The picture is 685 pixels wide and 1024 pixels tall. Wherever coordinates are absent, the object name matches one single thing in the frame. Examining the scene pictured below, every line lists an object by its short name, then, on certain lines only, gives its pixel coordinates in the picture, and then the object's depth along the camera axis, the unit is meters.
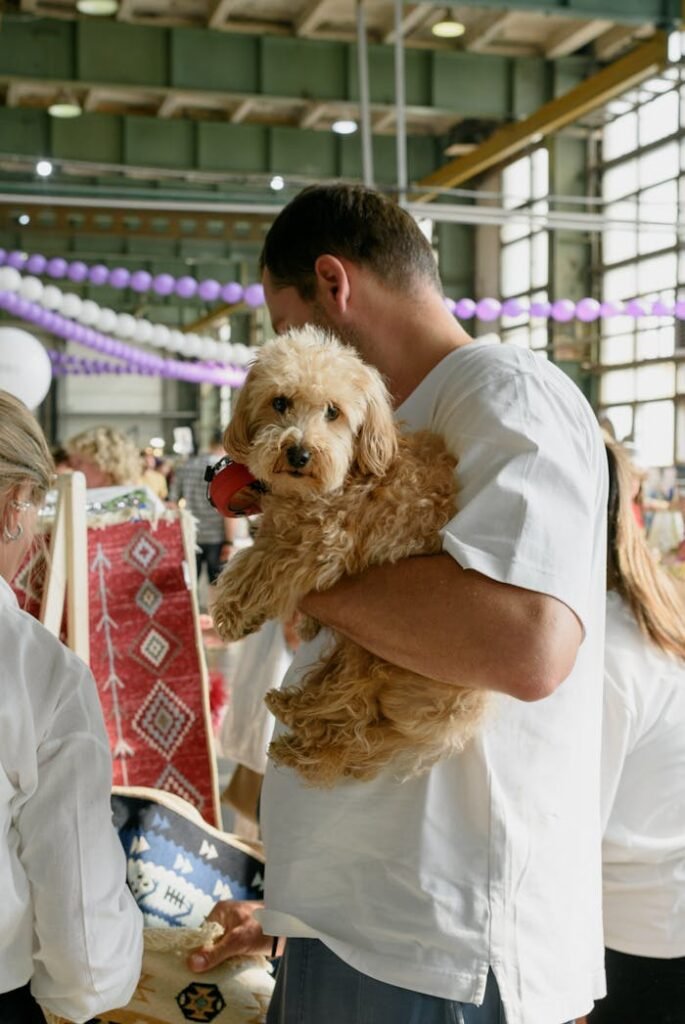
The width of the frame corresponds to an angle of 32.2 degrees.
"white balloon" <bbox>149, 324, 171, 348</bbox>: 13.92
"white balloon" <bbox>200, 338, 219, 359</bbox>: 14.88
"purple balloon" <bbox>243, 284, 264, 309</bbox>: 11.70
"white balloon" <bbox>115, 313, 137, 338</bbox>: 13.15
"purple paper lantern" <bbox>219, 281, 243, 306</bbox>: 12.70
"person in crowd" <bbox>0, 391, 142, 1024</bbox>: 1.56
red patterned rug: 3.46
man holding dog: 1.47
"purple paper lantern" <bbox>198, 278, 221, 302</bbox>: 12.76
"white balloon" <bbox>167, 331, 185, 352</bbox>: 14.28
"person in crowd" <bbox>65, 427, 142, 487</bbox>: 6.71
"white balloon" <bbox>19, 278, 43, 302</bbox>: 10.77
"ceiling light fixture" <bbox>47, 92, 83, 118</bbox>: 14.01
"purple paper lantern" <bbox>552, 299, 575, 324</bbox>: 13.00
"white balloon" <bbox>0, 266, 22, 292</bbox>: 10.07
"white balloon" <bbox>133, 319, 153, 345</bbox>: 13.70
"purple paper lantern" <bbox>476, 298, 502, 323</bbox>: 13.02
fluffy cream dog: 1.60
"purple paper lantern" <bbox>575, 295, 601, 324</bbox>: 12.76
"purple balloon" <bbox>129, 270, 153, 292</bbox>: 11.77
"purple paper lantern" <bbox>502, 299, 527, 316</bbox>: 13.06
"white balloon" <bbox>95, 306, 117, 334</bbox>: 12.69
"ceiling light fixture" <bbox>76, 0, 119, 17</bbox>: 11.02
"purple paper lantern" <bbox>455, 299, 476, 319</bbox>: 13.96
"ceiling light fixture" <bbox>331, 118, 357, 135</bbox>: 15.50
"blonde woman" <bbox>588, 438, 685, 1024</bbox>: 2.29
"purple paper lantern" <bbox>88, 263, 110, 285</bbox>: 12.41
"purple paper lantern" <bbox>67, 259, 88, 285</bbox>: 11.93
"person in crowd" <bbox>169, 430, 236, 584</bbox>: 11.81
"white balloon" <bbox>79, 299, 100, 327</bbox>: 12.61
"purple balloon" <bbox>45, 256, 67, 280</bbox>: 11.39
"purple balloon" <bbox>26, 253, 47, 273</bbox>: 11.00
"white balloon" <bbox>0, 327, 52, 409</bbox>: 4.72
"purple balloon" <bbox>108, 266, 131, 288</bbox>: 12.36
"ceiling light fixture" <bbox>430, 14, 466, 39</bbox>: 11.76
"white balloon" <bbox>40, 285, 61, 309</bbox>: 11.48
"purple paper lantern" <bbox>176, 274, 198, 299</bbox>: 12.83
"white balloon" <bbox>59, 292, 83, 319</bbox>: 11.95
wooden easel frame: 2.88
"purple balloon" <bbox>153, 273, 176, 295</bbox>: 12.20
